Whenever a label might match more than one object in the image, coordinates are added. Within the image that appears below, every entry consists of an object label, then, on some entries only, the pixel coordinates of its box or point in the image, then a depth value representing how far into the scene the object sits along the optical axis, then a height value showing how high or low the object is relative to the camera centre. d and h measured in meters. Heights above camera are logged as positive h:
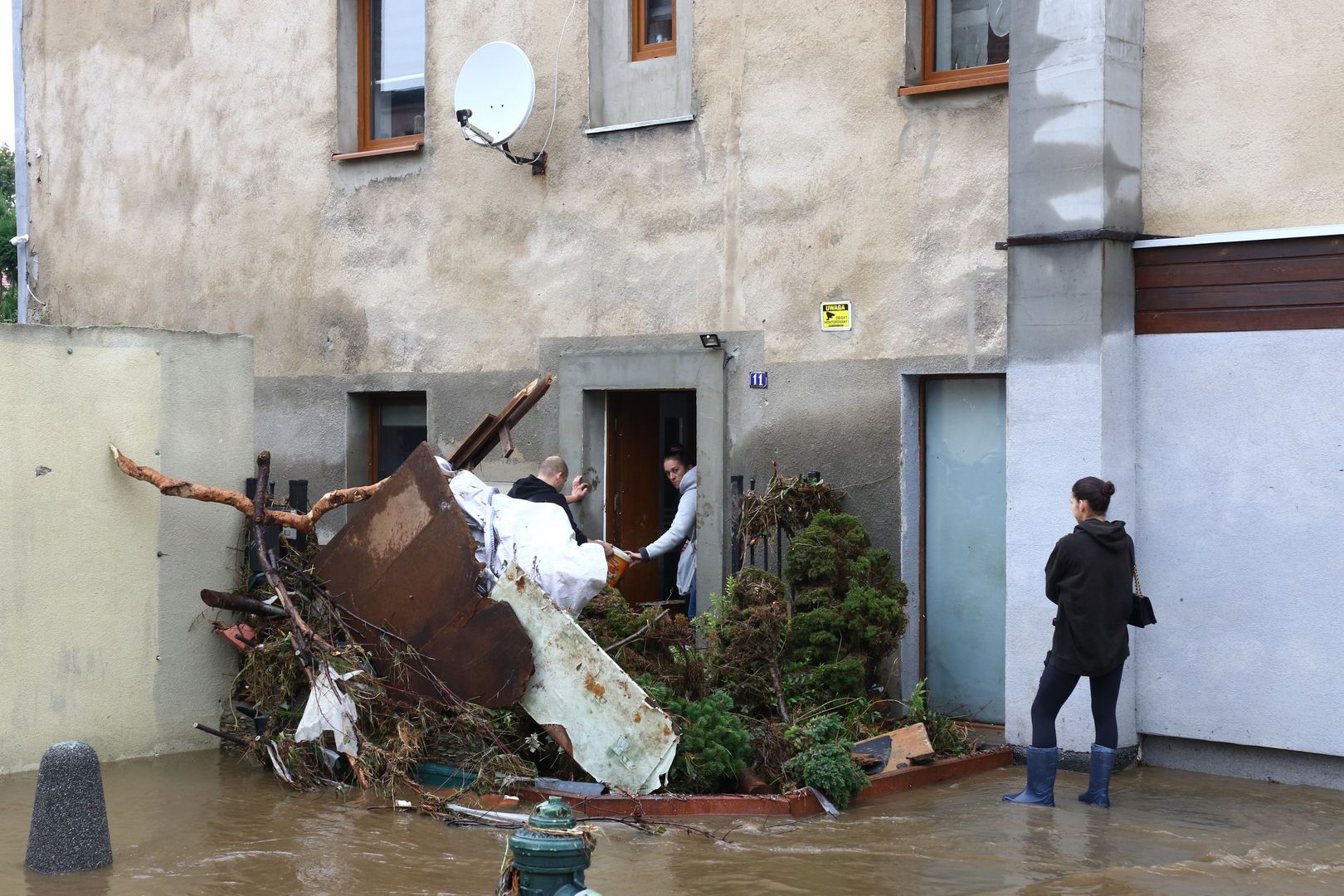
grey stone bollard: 6.45 -1.53
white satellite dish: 11.46 +2.77
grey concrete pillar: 8.70 +1.01
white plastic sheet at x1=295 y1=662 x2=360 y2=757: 8.24 -1.39
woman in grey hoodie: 11.26 -0.52
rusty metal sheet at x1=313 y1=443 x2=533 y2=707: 8.23 -0.73
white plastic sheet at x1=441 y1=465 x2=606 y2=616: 8.81 -0.52
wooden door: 12.10 -0.16
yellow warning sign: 10.35 +0.98
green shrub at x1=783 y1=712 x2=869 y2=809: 7.88 -1.61
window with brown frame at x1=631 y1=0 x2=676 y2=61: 11.53 +3.27
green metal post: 5.04 -1.32
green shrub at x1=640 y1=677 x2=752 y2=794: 7.89 -1.50
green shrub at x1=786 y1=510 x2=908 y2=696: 9.38 -0.86
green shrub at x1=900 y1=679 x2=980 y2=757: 9.18 -1.63
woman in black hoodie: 7.87 -0.87
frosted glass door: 9.89 -0.56
